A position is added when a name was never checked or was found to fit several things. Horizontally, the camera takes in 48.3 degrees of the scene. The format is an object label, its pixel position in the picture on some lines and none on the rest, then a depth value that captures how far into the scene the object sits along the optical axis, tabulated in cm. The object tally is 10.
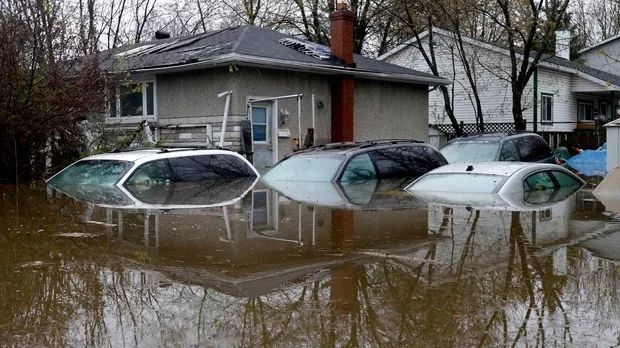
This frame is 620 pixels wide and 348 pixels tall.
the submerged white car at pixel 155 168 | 1228
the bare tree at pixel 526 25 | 2264
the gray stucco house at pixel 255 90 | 1809
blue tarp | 2110
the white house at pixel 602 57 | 3929
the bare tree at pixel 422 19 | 2590
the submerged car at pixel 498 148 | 1594
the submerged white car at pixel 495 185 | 1105
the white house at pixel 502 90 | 2941
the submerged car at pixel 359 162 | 1272
